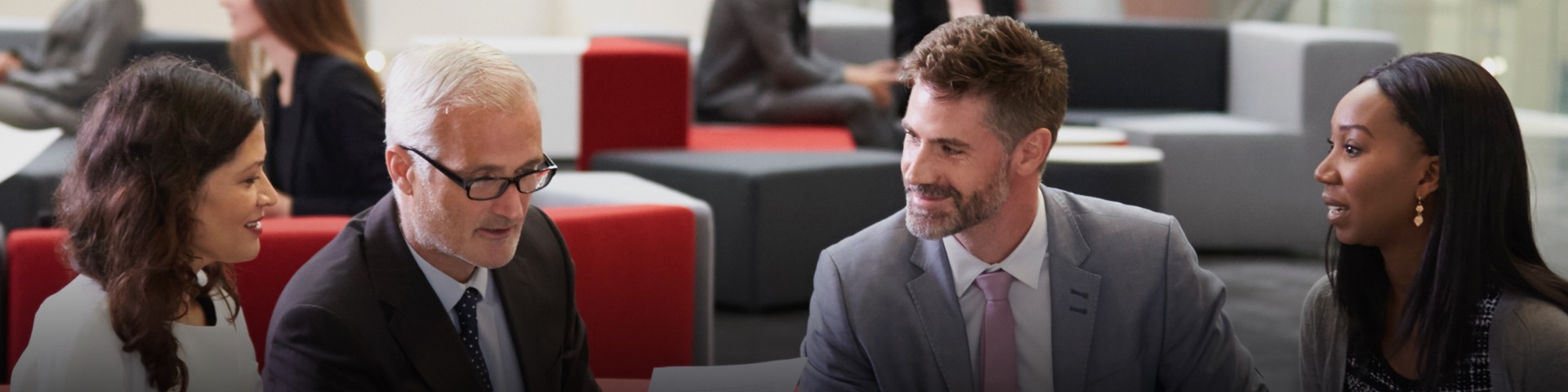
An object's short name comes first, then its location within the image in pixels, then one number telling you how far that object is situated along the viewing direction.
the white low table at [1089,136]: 5.06
